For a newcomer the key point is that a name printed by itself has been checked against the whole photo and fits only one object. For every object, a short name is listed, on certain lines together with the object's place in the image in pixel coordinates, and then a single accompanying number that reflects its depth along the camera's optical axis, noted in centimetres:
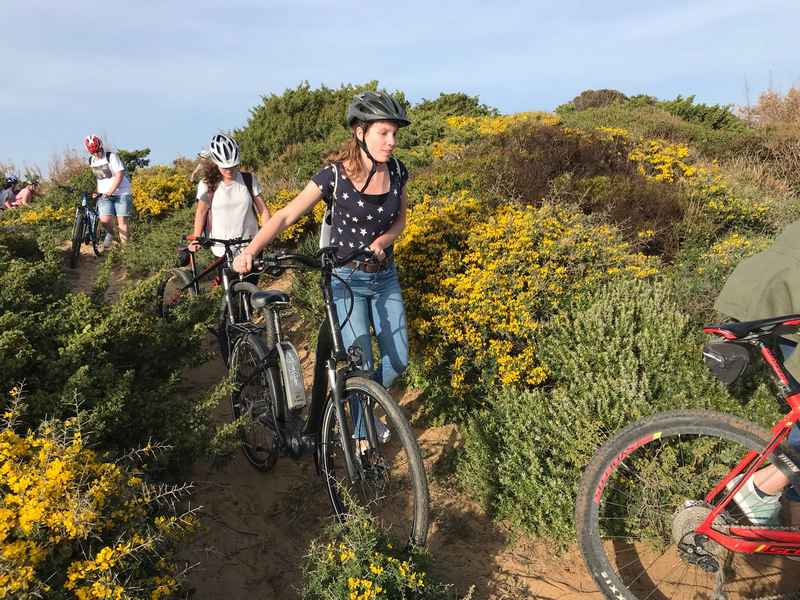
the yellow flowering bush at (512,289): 446
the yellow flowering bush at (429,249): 492
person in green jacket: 252
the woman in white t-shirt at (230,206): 561
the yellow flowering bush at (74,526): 211
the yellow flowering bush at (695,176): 733
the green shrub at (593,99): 2080
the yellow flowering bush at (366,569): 248
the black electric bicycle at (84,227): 1039
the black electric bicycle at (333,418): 298
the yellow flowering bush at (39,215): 1228
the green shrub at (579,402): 347
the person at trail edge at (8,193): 1492
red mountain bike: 248
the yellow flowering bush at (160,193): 1298
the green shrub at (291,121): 1691
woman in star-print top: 329
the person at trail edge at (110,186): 926
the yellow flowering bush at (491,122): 1157
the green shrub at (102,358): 317
